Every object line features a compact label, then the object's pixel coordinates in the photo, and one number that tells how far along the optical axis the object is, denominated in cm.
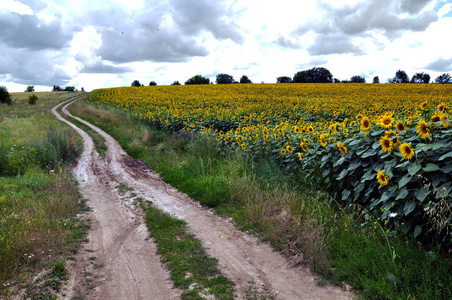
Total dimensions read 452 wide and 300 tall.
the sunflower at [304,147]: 630
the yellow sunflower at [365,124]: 493
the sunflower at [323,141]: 569
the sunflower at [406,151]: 389
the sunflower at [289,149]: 688
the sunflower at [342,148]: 510
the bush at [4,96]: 4208
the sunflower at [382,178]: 406
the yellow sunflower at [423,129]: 403
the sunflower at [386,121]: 464
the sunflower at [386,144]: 427
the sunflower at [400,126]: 454
